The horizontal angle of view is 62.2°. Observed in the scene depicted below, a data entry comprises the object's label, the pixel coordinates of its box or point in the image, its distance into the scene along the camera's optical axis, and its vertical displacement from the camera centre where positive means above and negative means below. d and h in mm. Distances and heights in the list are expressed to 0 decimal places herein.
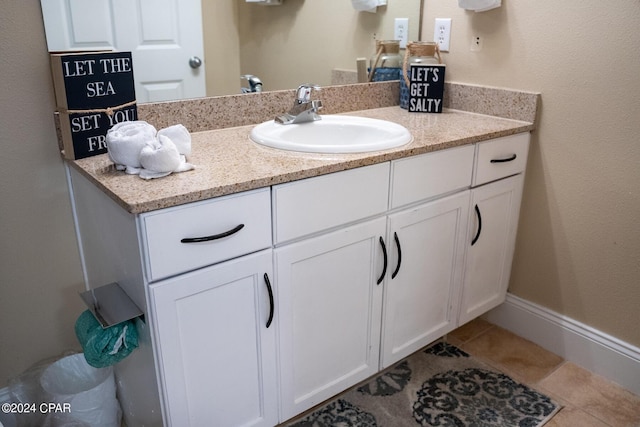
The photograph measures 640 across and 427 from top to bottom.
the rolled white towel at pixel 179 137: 1305 -243
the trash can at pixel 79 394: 1514 -1008
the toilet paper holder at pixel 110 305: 1220 -622
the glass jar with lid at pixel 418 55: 2068 -72
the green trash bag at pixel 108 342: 1276 -715
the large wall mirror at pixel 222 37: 1421 -10
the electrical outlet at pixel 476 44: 2014 -27
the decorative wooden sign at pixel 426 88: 2018 -191
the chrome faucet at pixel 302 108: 1742 -232
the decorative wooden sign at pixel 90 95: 1315 -154
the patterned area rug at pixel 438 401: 1721 -1179
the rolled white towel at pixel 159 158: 1210 -274
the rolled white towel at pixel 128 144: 1230 -247
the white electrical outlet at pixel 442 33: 2090 +11
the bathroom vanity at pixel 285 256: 1193 -562
